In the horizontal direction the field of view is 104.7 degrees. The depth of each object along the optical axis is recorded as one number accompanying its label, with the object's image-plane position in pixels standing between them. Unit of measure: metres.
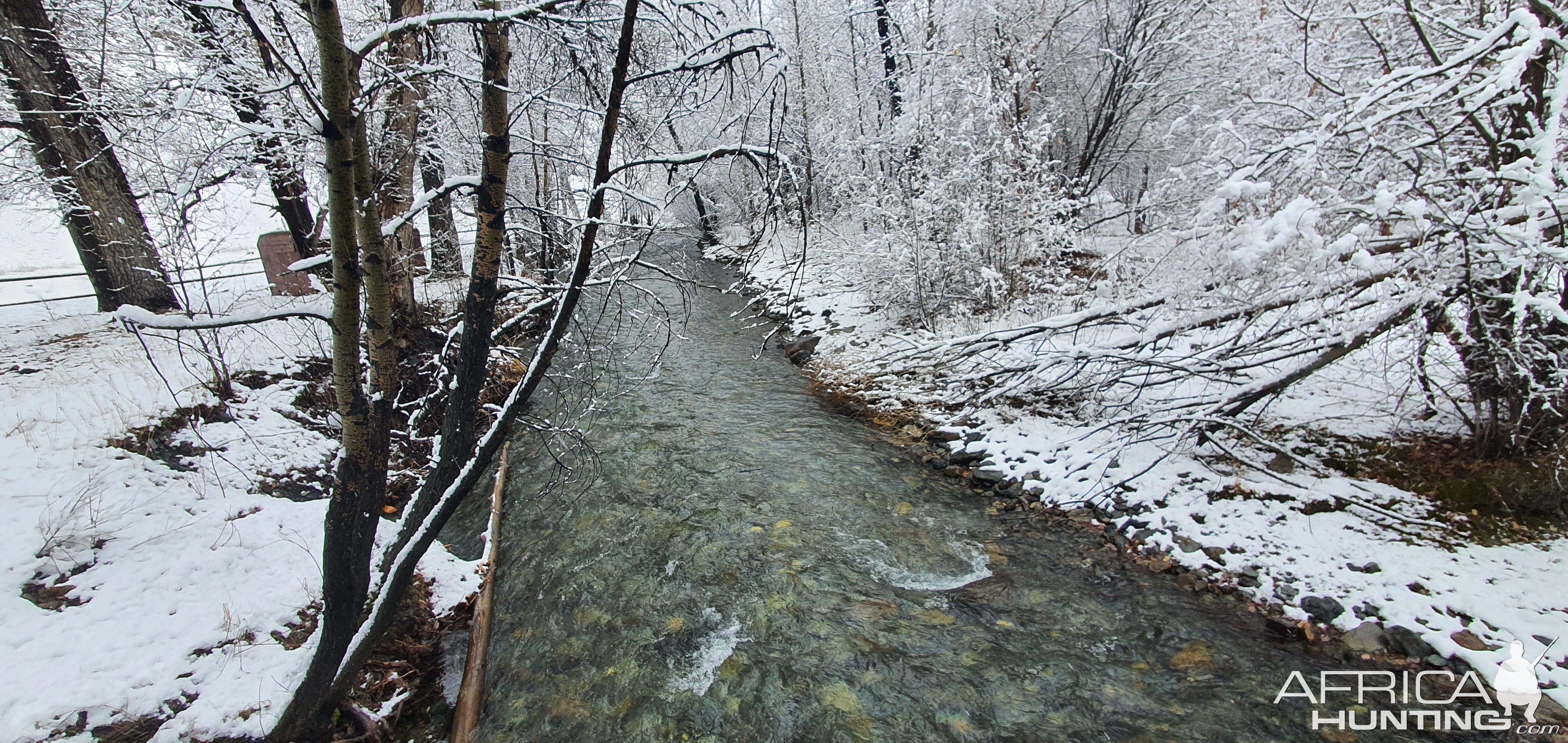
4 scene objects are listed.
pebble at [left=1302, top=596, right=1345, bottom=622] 3.62
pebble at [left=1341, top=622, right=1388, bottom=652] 3.41
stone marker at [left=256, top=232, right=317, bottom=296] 8.61
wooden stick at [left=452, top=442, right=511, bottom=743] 3.41
